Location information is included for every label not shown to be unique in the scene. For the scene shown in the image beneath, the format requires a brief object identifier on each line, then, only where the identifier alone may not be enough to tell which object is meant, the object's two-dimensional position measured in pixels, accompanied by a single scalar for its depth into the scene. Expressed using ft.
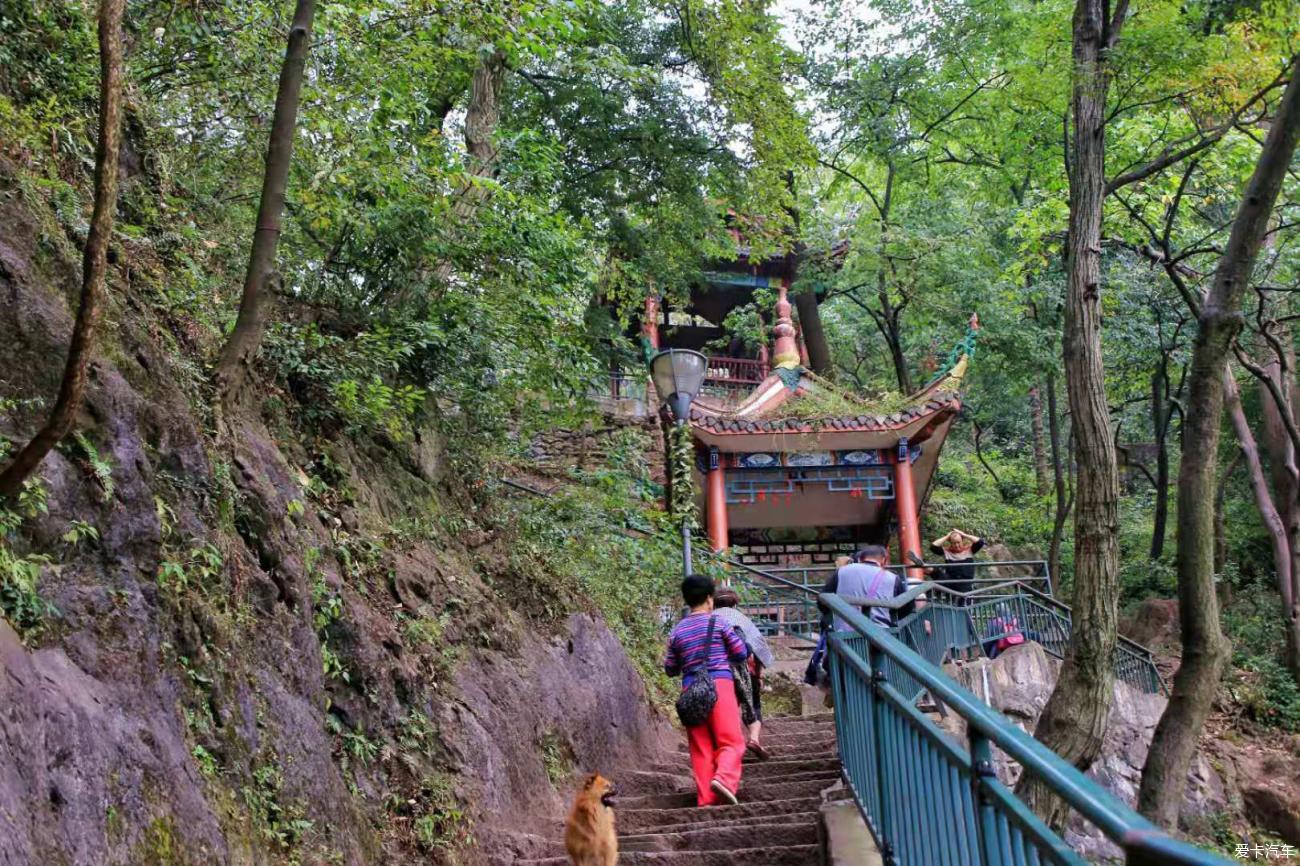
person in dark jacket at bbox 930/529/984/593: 41.68
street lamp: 32.24
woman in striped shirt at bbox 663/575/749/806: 18.56
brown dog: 14.90
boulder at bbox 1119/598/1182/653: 56.03
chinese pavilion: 53.78
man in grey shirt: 26.78
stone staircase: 15.38
